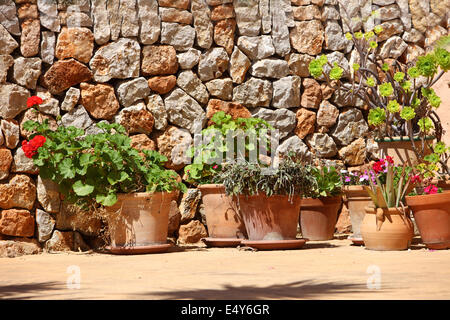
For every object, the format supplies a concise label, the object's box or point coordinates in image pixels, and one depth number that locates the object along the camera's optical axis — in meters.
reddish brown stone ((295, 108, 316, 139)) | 6.12
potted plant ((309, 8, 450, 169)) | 5.56
